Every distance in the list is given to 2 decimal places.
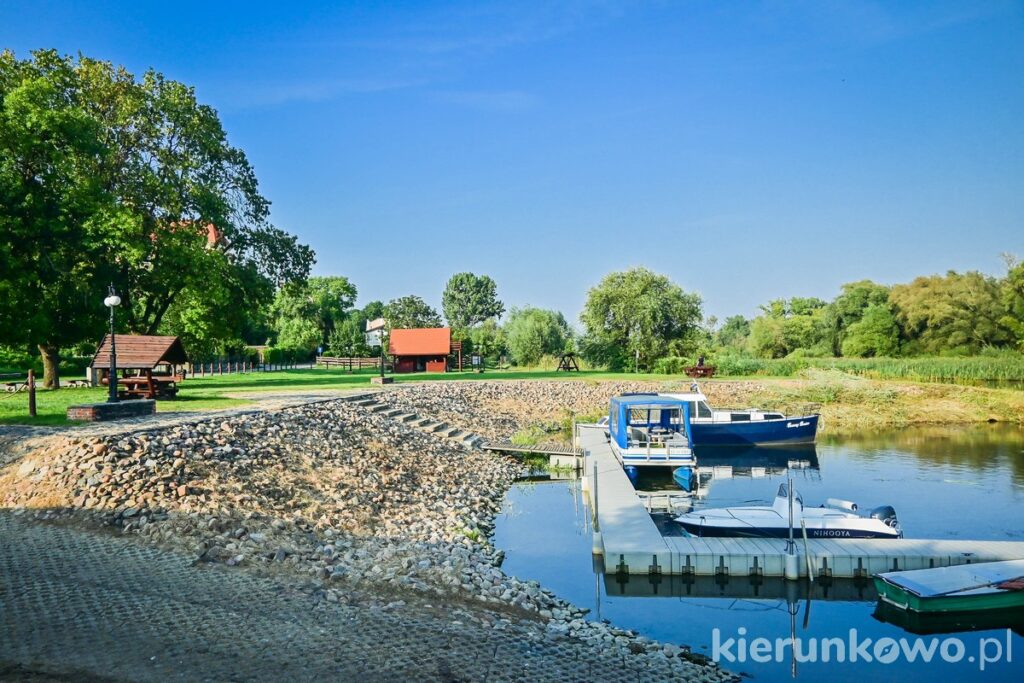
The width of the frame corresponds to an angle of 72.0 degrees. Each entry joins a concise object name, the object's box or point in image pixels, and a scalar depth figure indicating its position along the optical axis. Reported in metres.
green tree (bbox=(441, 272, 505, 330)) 114.69
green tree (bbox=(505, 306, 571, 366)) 59.62
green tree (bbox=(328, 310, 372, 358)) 68.69
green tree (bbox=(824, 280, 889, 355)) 75.81
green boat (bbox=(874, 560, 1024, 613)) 10.98
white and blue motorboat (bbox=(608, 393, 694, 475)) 21.27
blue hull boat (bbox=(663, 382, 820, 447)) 29.31
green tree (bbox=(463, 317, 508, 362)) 64.44
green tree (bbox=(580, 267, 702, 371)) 56.75
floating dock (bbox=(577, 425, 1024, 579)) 12.93
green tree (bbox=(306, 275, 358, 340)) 81.19
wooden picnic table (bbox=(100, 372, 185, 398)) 24.06
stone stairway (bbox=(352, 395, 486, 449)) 26.03
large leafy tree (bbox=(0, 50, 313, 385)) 26.53
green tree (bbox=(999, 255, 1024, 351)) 59.72
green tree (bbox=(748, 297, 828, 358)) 81.75
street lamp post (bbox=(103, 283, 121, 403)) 18.58
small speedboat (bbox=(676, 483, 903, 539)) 14.52
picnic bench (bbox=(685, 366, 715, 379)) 49.75
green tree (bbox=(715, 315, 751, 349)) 122.39
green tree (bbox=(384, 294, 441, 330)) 100.88
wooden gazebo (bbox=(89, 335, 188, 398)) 24.19
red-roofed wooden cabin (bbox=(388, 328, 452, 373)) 56.44
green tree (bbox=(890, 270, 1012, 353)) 65.50
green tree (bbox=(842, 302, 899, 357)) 69.75
